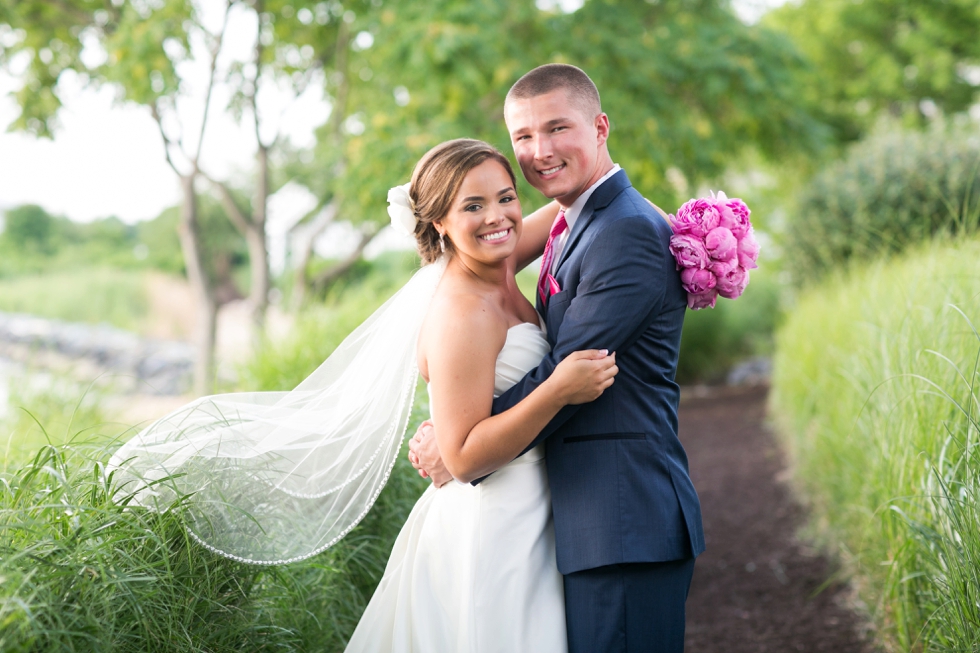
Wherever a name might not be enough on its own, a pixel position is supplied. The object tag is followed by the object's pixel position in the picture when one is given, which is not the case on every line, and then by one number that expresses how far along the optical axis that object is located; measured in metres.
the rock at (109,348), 16.98
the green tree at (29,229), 34.12
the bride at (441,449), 2.44
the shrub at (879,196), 8.32
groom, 2.35
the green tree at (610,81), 7.98
